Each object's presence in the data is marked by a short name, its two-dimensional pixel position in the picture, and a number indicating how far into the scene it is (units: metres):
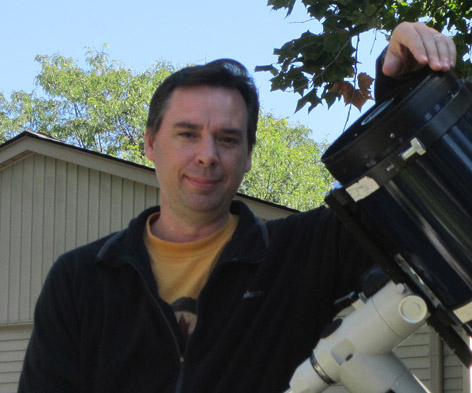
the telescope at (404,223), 1.88
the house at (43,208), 12.15
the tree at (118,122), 32.50
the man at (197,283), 2.46
